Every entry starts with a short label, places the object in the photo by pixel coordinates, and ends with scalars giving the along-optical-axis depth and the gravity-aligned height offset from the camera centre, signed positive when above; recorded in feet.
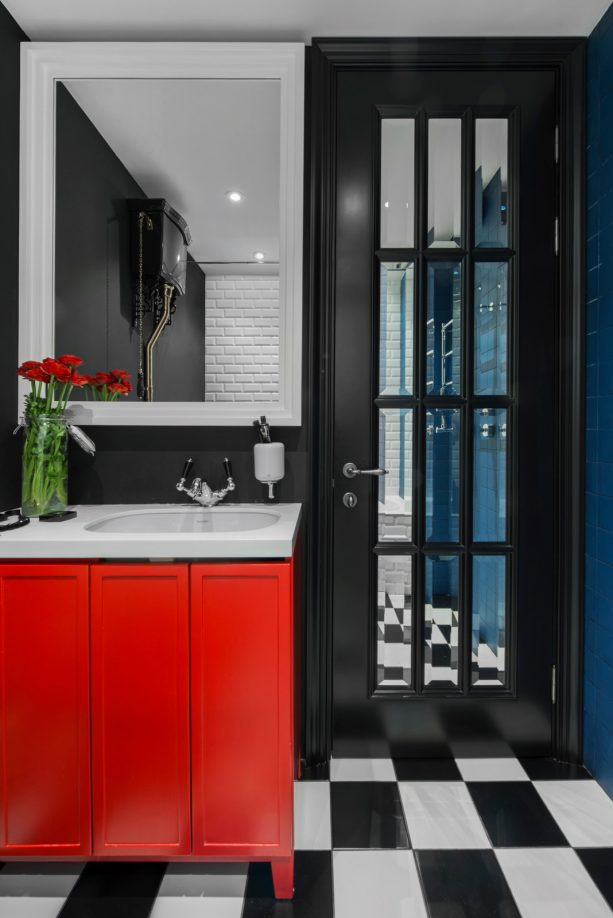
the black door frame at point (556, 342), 5.91 +1.31
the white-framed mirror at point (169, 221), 5.82 +2.40
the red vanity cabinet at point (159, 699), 4.14 -1.79
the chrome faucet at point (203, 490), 5.80 -0.38
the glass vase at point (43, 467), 5.23 -0.13
